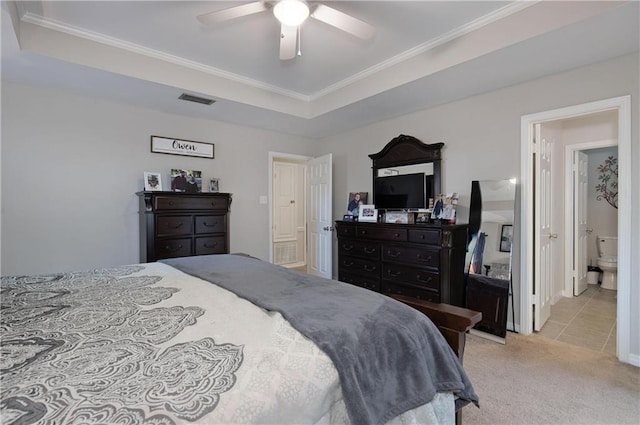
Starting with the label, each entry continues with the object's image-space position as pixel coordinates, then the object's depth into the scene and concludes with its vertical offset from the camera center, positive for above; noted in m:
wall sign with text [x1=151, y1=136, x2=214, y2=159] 3.68 +0.80
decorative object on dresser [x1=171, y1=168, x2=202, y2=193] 3.69 +0.37
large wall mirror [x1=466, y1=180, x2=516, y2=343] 2.92 -0.43
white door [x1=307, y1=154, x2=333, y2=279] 4.66 -0.06
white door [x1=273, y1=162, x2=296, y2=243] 6.02 +0.19
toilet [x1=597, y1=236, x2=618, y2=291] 4.36 -0.73
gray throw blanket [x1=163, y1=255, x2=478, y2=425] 0.94 -0.46
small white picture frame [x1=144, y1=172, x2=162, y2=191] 3.55 +0.34
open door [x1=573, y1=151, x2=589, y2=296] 4.05 -0.17
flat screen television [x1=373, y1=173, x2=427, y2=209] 3.68 +0.23
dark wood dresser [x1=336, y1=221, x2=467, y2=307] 2.98 -0.53
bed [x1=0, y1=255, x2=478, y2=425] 0.69 -0.41
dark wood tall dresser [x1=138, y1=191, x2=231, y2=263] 3.21 -0.15
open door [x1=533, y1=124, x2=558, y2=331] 3.01 -0.25
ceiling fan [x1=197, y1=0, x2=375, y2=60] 1.92 +1.25
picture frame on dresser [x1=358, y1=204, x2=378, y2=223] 3.97 -0.04
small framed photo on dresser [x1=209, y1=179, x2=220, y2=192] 4.05 +0.34
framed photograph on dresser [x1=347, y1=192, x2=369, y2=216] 4.30 +0.12
